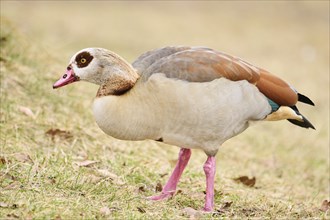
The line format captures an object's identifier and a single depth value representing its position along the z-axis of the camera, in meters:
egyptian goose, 8.45
